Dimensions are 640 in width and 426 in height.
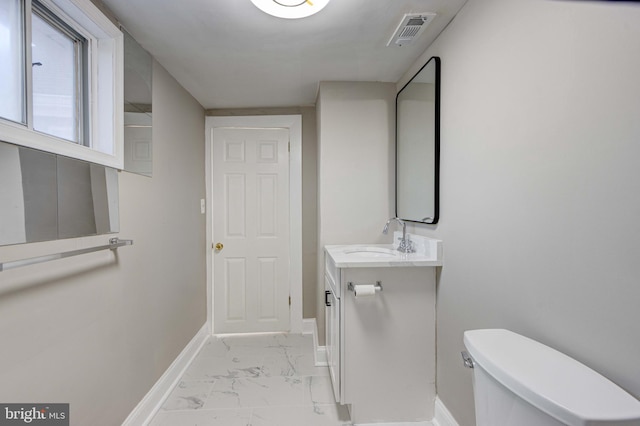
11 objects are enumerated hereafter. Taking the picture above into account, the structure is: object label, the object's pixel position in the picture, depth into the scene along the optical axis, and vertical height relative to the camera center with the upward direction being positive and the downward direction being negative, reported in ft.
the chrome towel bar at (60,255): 2.92 -0.58
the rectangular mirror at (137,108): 5.10 +1.72
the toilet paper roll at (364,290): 5.08 -1.45
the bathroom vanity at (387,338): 5.32 -2.38
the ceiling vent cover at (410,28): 4.88 +3.04
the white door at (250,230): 9.33 -0.79
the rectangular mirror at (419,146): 5.50 +1.20
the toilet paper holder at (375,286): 5.26 -1.43
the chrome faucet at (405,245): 6.28 -0.87
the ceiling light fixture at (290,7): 4.45 +2.97
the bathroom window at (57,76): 3.82 +1.76
